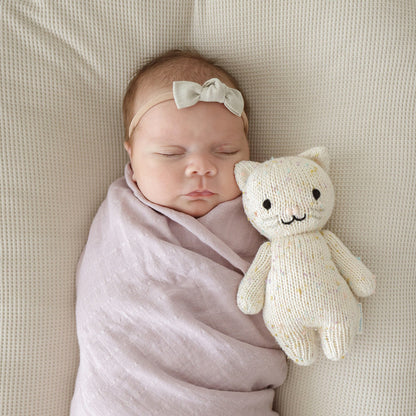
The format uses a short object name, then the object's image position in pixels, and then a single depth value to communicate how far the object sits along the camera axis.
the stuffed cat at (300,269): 0.51
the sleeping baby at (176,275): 0.53
